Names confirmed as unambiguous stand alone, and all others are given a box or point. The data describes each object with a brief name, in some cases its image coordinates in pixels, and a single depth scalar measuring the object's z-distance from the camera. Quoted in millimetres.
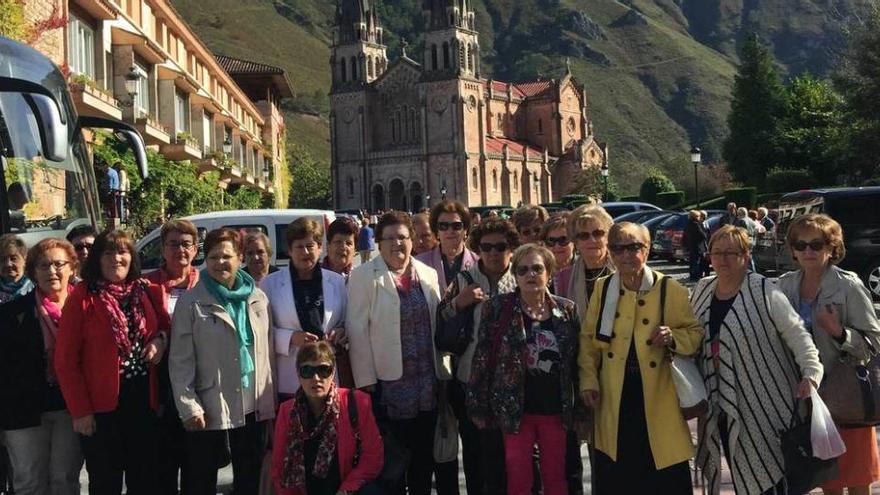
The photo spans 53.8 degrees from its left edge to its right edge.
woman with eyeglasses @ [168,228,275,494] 4980
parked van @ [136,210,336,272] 13445
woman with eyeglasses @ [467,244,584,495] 4844
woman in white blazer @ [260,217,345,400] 5340
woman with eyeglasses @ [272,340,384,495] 4641
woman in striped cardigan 4543
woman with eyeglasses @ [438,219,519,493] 5066
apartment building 20219
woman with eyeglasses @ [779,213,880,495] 4746
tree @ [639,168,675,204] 56500
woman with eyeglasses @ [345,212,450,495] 5289
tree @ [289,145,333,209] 102812
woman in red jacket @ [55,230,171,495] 4910
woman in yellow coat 4656
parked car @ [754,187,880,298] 13266
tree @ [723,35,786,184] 64562
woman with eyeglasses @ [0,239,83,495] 4965
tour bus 7738
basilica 88875
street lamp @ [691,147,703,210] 32375
